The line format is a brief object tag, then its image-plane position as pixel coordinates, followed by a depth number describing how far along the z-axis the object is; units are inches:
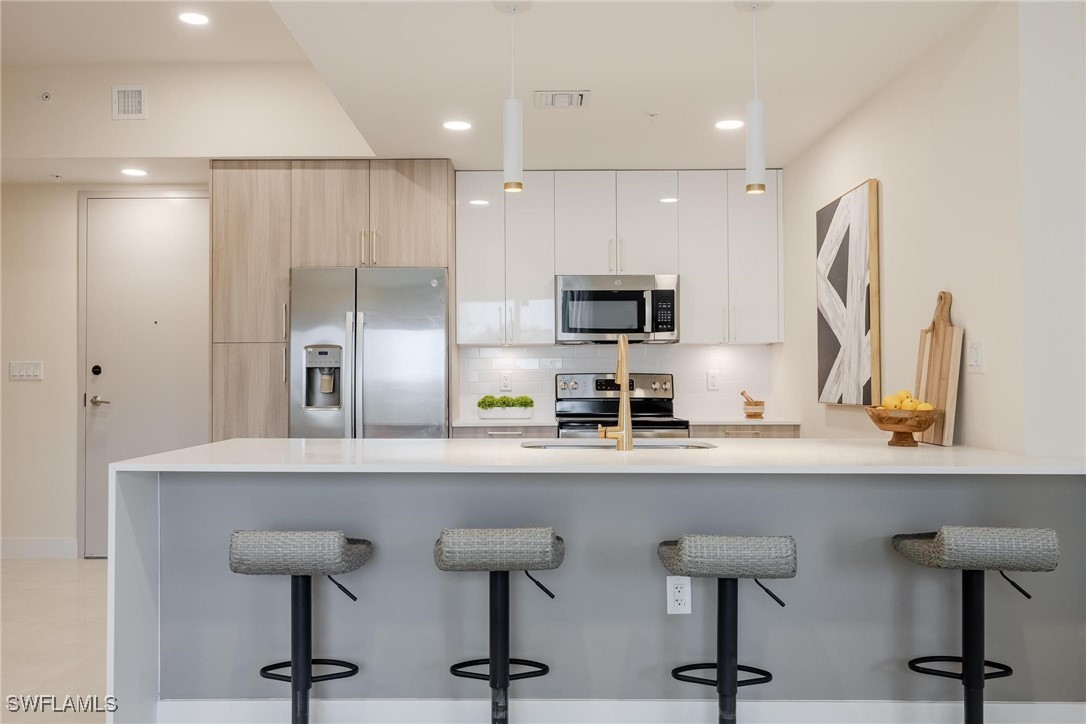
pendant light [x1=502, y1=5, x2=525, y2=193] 103.9
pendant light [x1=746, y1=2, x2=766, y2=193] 103.8
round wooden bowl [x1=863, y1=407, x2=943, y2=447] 114.9
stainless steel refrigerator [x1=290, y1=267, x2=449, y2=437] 179.9
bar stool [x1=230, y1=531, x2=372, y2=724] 93.5
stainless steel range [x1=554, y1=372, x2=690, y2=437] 208.8
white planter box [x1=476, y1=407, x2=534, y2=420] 200.7
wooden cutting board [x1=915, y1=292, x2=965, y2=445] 118.0
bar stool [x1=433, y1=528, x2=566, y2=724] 92.0
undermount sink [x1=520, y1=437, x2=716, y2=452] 125.3
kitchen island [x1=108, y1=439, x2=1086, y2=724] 106.4
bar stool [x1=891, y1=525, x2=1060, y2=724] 90.6
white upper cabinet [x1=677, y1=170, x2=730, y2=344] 201.0
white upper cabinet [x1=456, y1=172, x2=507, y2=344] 199.0
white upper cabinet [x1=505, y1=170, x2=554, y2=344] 200.1
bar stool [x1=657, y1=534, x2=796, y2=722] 91.1
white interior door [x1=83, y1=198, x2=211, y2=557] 215.9
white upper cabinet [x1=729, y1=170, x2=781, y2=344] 200.4
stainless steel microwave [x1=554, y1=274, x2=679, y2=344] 196.5
